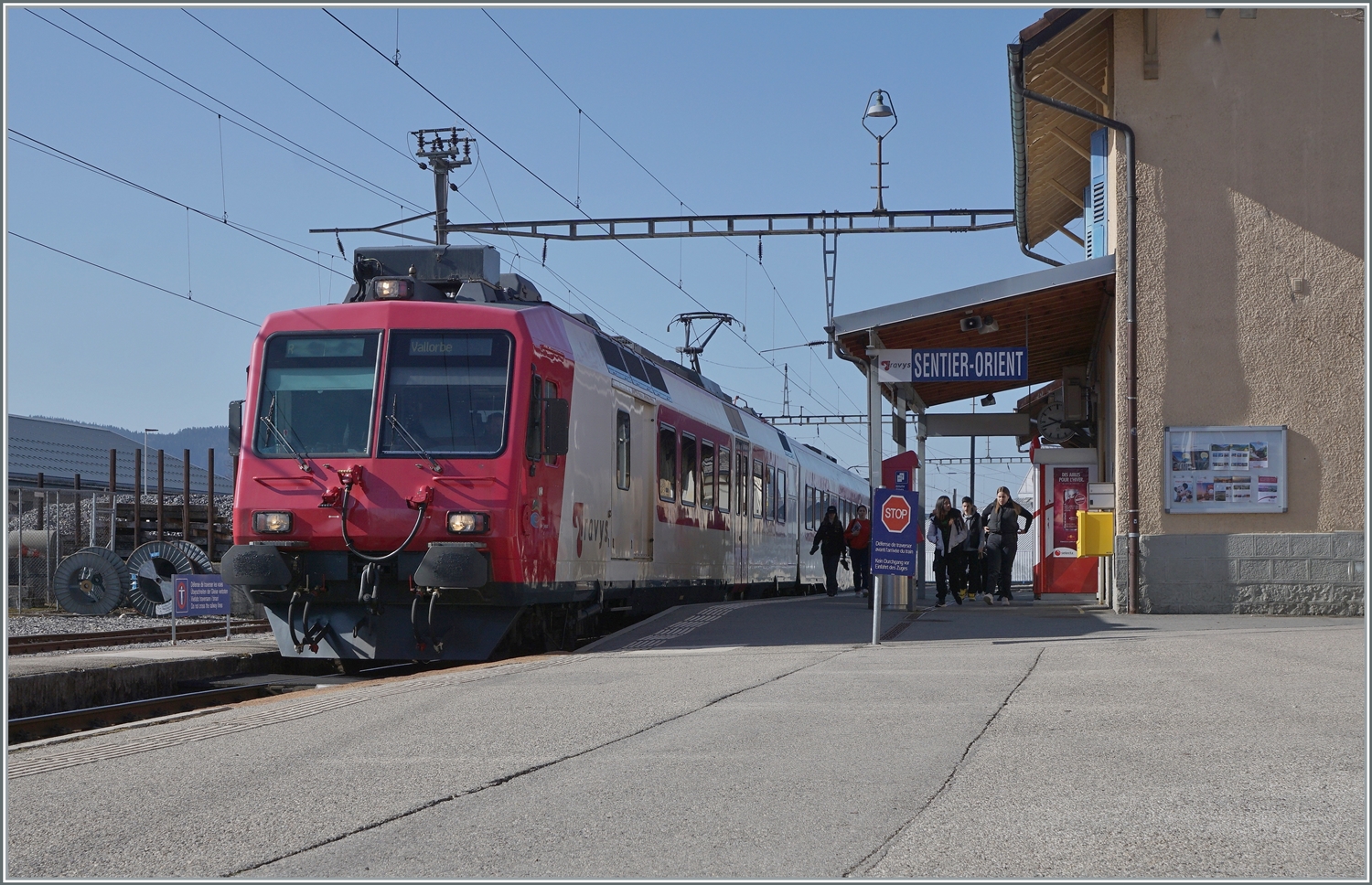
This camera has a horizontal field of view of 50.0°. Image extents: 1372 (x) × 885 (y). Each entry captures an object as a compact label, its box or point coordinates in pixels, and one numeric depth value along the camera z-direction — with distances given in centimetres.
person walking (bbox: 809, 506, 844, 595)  2475
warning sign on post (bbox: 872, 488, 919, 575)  1406
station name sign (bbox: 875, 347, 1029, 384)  1747
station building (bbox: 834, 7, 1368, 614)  1620
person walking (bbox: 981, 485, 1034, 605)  1964
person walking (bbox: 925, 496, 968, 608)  1967
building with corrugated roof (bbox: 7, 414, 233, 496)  5819
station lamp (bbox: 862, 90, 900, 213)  2281
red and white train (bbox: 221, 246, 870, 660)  1219
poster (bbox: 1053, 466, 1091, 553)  2105
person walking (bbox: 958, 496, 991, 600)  2089
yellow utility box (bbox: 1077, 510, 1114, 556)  1728
